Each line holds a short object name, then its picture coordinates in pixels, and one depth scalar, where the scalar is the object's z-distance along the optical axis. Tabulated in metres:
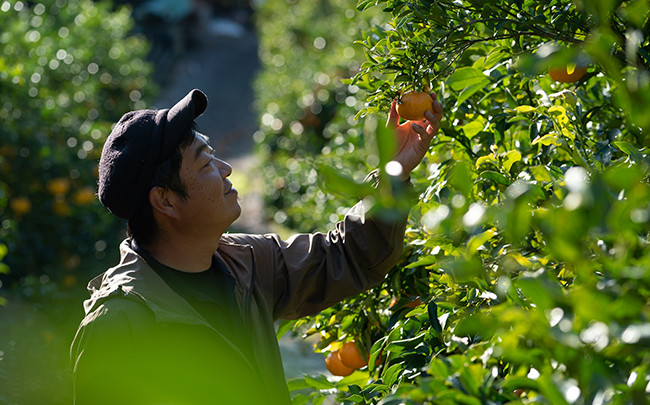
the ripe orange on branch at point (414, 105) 2.91
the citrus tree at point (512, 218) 2.08
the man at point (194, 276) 2.82
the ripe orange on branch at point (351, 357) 3.16
